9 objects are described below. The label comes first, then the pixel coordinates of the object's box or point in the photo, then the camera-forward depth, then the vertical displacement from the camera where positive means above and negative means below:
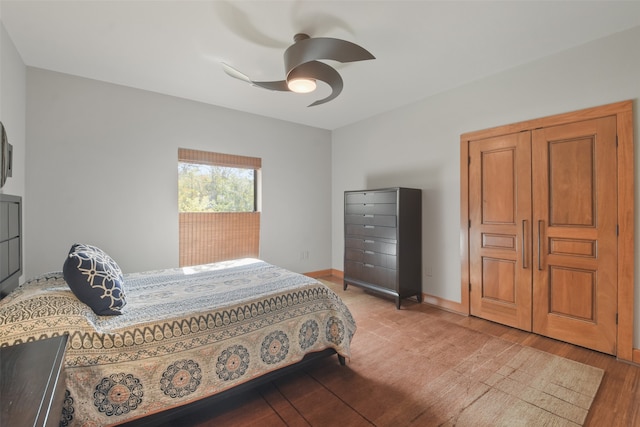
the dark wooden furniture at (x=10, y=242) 1.65 -0.18
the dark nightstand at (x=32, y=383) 0.68 -0.50
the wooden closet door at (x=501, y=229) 2.82 -0.18
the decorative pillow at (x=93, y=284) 1.59 -0.41
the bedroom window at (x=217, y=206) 3.75 +0.12
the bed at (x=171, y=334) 1.33 -0.71
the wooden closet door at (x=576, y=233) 2.35 -0.19
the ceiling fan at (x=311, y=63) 2.01 +1.20
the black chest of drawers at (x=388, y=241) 3.50 -0.38
